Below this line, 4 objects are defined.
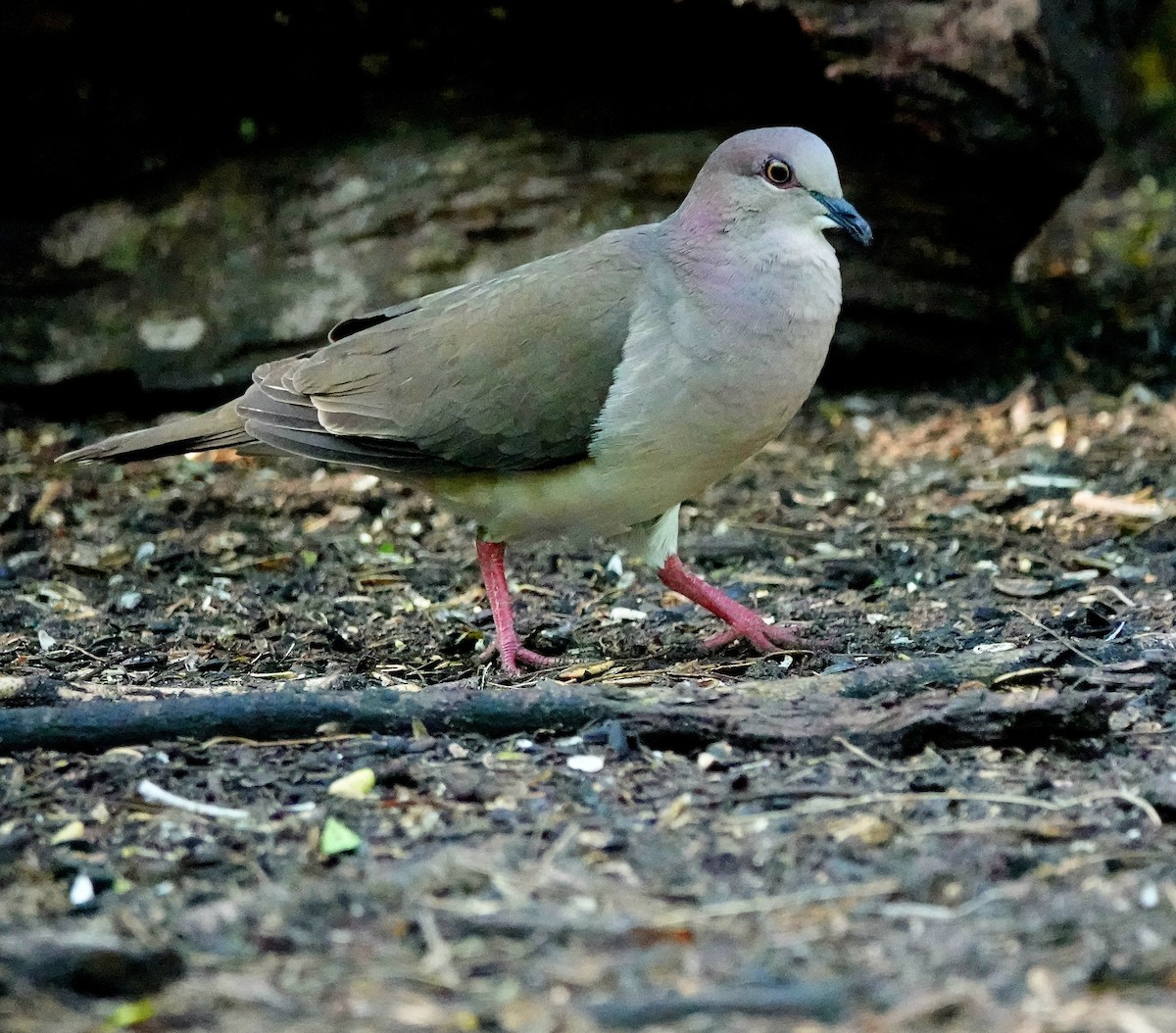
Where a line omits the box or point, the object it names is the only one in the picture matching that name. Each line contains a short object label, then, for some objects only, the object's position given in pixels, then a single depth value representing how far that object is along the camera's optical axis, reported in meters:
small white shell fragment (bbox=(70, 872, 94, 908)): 5.67
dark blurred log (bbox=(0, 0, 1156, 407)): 13.62
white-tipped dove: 8.60
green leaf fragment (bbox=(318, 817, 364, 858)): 6.05
